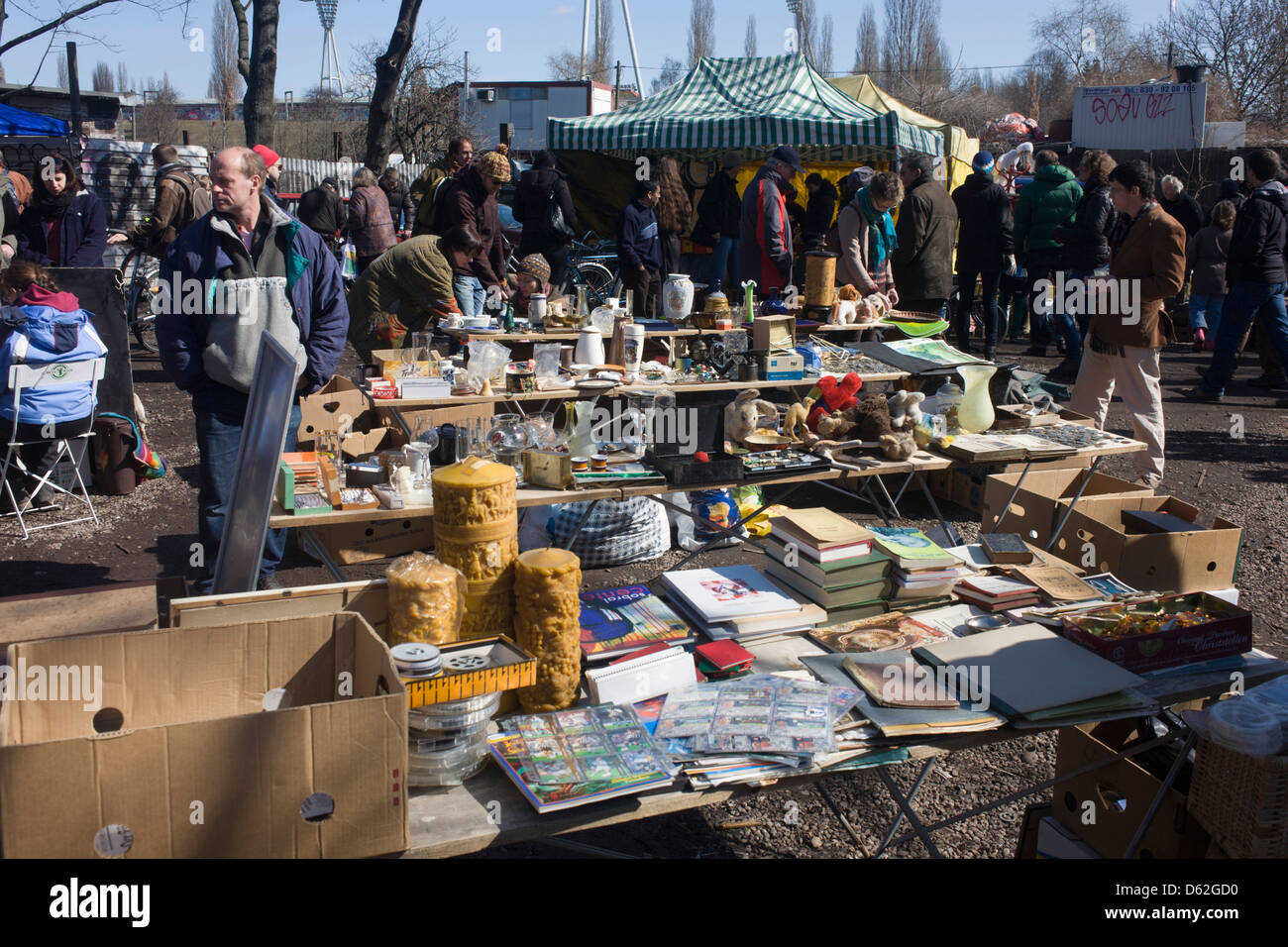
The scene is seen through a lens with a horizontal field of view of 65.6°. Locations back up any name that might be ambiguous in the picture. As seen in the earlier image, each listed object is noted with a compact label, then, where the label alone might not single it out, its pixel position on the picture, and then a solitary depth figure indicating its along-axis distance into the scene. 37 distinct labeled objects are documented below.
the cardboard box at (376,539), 5.20
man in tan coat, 5.81
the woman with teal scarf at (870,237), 7.68
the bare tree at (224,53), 42.72
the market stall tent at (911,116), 15.54
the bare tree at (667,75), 49.76
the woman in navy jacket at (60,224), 8.14
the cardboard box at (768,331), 5.99
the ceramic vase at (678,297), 7.13
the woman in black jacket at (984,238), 9.74
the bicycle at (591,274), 12.27
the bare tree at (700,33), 53.75
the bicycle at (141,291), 9.91
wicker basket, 2.28
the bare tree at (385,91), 14.50
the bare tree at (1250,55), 23.92
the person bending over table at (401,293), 6.66
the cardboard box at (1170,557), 3.48
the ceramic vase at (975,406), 4.90
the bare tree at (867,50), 55.25
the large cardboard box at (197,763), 1.65
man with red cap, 4.73
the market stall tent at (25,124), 15.17
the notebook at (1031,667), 2.44
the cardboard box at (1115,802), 2.52
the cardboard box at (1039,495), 4.20
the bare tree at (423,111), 20.61
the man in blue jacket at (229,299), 3.98
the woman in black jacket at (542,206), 9.52
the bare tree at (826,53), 55.69
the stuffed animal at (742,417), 4.64
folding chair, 5.48
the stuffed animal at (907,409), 4.59
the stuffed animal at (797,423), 4.73
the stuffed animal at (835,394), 4.75
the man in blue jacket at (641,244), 9.12
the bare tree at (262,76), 13.76
